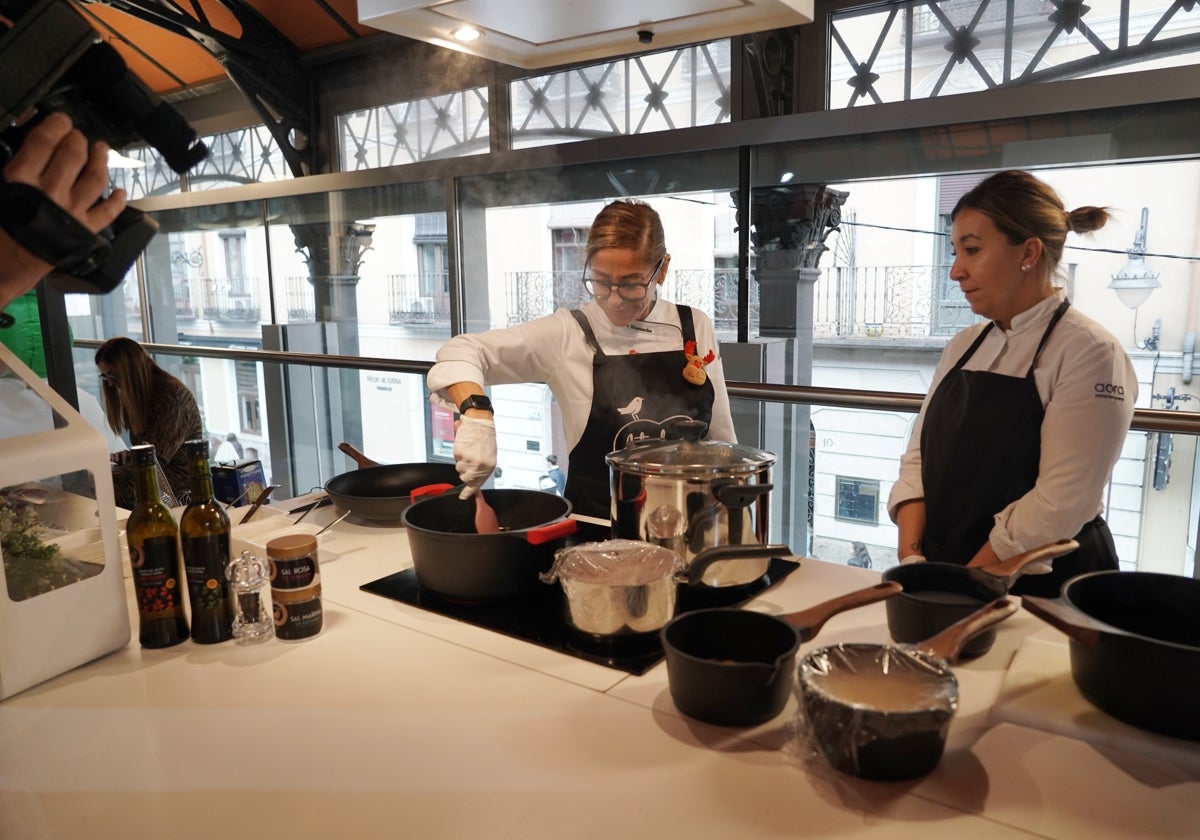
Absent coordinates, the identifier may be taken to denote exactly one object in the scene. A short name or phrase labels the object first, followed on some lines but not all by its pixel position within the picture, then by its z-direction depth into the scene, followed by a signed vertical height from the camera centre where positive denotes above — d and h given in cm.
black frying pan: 173 -37
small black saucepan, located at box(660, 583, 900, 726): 88 -40
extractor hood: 148 +52
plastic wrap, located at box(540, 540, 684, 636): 105 -37
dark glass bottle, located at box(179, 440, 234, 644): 112 -33
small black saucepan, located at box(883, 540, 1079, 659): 100 -38
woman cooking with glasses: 189 -14
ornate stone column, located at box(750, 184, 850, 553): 313 +1
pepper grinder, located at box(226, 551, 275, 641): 116 -40
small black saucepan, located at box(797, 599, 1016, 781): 77 -40
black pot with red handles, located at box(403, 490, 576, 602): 118 -37
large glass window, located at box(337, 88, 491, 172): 418 +90
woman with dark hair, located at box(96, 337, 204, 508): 328 -37
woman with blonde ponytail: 150 -23
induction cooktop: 108 -45
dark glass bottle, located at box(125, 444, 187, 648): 109 -34
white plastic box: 101 -29
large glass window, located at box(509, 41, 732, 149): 341 +87
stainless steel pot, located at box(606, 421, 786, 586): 117 -29
